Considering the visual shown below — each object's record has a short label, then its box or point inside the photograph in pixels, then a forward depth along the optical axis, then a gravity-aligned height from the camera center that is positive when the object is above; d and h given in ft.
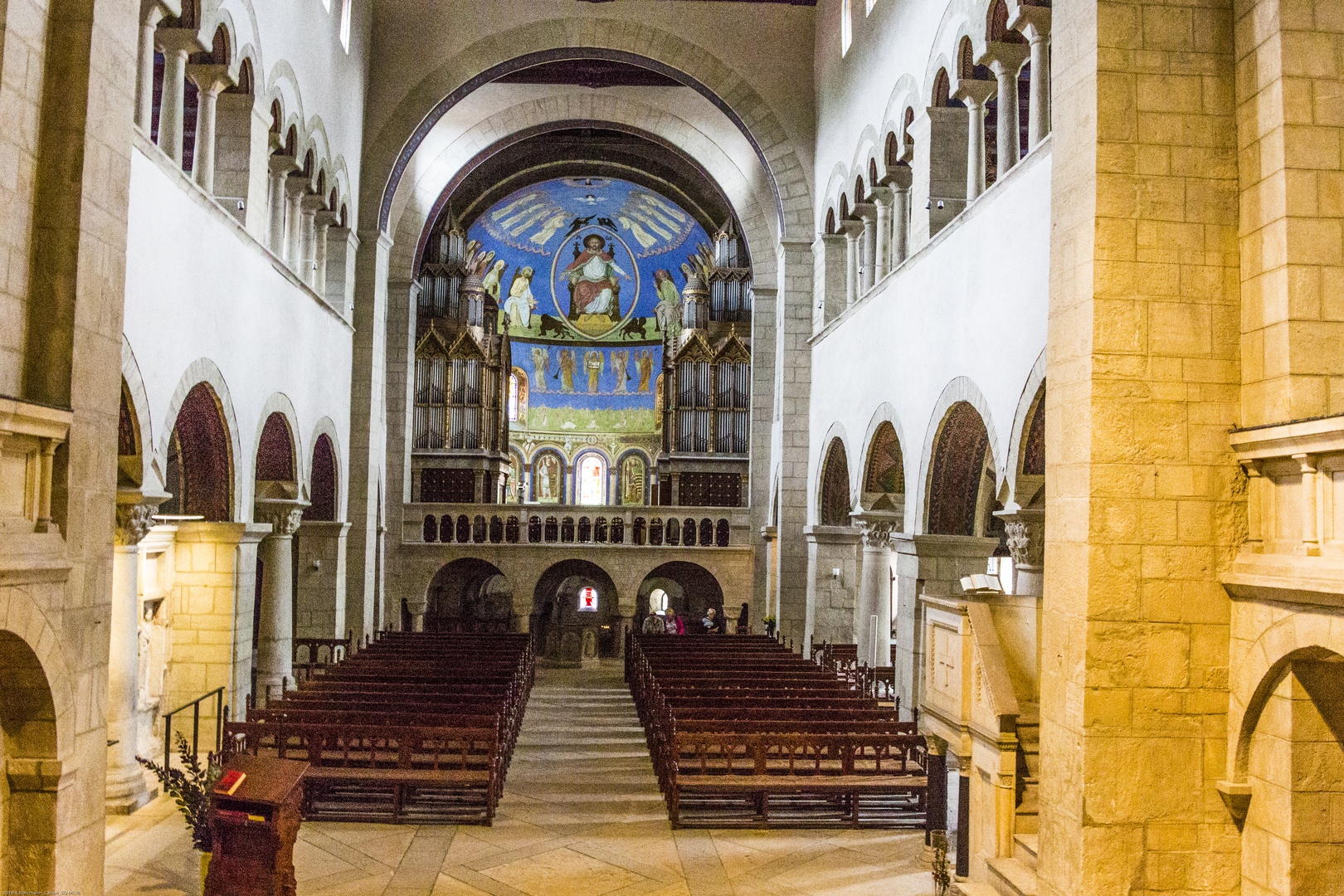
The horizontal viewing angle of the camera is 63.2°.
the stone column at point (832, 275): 67.92 +15.07
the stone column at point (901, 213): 54.44 +15.40
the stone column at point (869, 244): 60.49 +15.38
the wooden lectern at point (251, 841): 23.03 -7.10
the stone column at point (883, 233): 57.62 +15.19
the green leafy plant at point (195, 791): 24.90 -6.75
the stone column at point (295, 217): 56.59 +15.15
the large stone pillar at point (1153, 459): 20.94 +1.26
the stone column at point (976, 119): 42.98 +16.04
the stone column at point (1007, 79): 39.83 +16.40
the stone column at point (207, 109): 43.11 +15.85
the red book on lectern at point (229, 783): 22.99 -5.87
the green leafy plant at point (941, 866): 26.08 -8.33
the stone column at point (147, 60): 35.40 +14.87
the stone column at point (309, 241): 59.67 +14.70
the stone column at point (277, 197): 53.42 +15.25
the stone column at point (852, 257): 64.13 +15.45
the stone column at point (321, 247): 62.28 +14.96
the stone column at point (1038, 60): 35.76 +15.51
